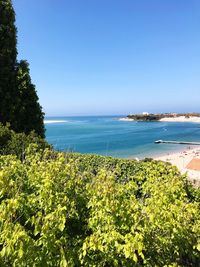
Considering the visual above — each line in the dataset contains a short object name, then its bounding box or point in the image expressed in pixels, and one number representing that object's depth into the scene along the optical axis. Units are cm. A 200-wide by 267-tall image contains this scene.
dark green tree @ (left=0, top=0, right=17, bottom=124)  1415
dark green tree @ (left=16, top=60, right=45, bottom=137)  1450
